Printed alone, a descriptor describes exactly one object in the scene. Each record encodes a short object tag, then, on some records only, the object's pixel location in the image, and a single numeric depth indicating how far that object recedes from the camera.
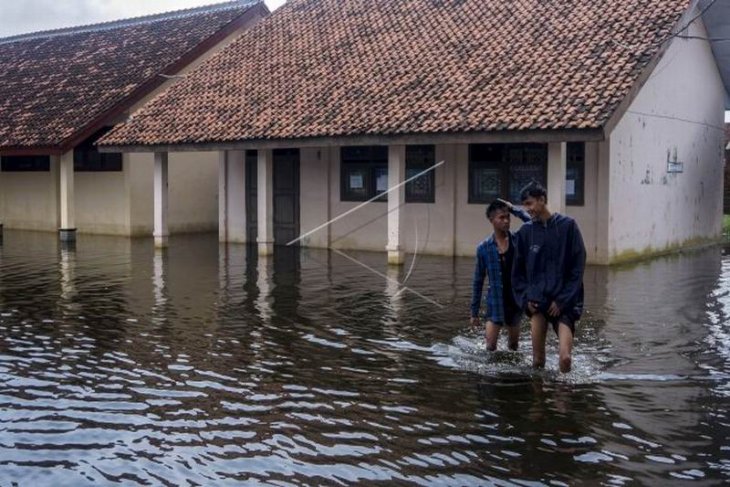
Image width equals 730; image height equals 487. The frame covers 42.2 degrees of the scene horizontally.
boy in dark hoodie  7.79
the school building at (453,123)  16.78
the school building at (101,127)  24.73
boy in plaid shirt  8.71
